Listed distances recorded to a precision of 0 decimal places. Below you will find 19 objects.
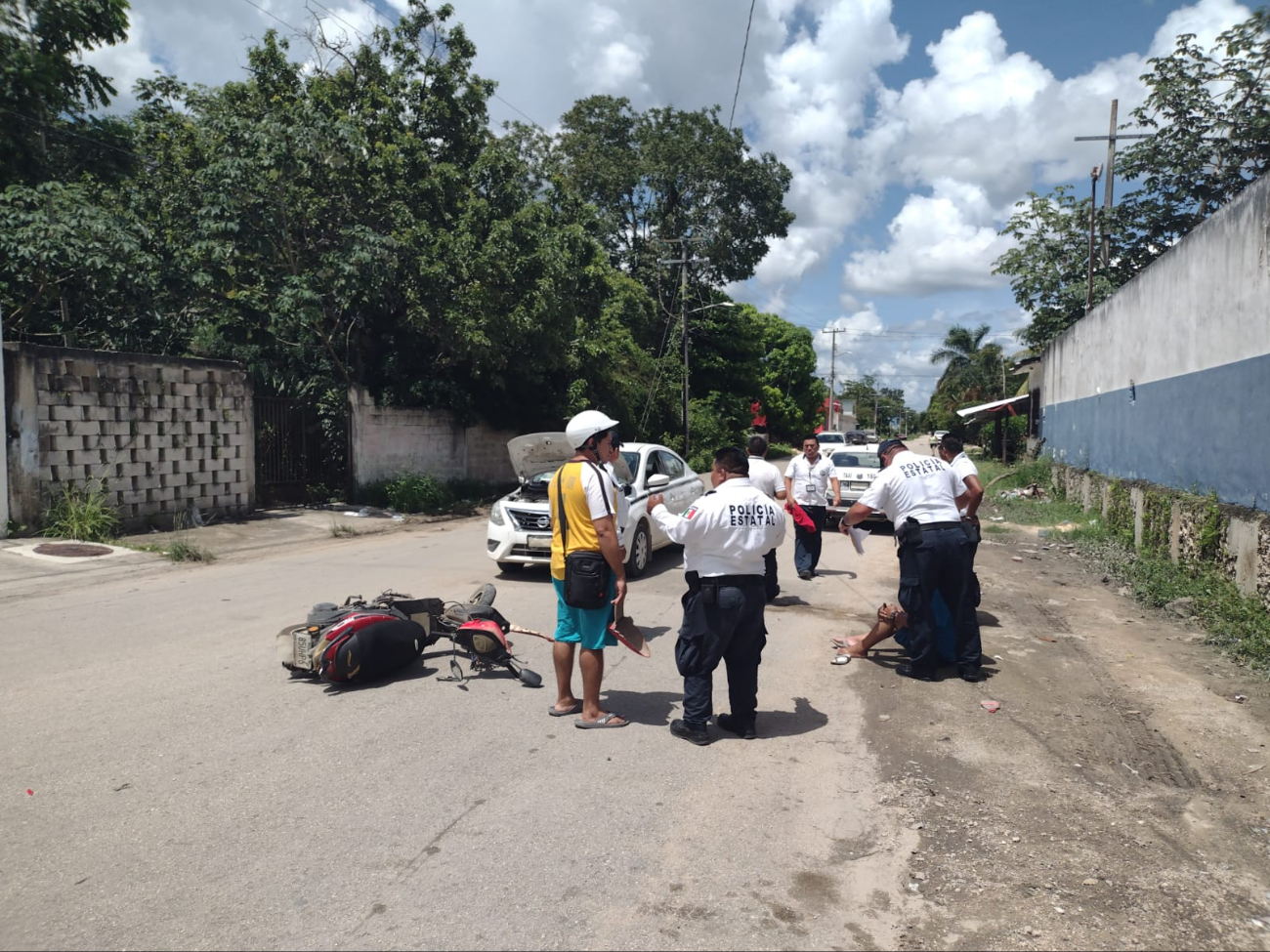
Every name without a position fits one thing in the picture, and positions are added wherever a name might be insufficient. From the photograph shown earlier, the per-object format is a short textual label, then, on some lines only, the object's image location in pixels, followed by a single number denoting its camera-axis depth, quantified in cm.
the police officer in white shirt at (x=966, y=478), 688
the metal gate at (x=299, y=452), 1717
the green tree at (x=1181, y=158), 2000
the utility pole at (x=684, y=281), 3391
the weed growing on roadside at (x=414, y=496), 1842
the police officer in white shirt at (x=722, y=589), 481
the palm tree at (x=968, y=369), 5994
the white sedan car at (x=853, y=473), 1534
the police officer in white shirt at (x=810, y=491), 1030
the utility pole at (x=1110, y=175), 2225
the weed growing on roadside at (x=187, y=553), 1170
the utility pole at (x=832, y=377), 7444
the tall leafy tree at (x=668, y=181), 3959
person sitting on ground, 659
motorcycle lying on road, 569
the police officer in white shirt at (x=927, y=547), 614
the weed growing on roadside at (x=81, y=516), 1241
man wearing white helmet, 496
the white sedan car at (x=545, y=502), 987
